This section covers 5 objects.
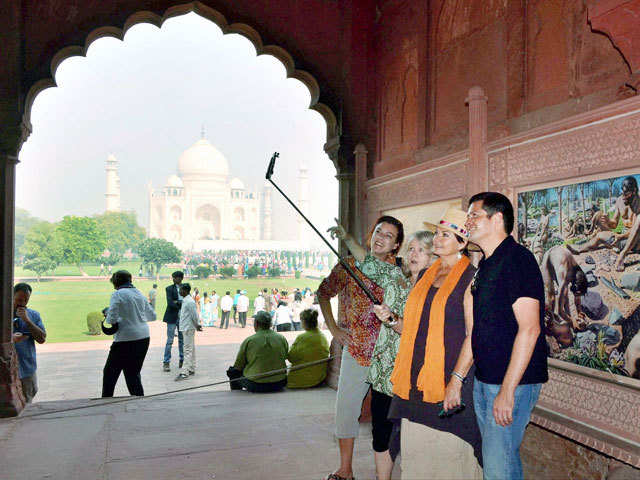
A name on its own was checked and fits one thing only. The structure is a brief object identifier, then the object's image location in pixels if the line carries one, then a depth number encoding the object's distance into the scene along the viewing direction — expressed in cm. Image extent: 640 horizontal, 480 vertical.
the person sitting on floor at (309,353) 530
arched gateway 465
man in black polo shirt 186
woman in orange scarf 207
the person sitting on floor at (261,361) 515
